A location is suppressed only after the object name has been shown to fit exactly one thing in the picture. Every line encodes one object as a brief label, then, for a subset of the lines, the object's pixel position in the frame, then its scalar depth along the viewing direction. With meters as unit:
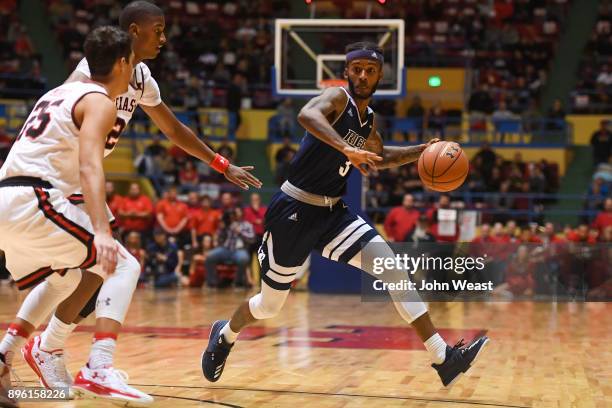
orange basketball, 6.79
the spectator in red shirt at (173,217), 17.11
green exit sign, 18.19
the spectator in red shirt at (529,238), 15.42
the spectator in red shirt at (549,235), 15.61
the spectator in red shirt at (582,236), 15.61
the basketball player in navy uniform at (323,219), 6.42
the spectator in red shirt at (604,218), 16.08
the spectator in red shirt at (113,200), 16.91
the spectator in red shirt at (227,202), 17.49
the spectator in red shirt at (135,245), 16.14
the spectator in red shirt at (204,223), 17.14
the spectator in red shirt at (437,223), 15.88
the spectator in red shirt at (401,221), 16.08
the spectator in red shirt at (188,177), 19.58
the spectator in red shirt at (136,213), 17.00
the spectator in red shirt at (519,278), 15.06
